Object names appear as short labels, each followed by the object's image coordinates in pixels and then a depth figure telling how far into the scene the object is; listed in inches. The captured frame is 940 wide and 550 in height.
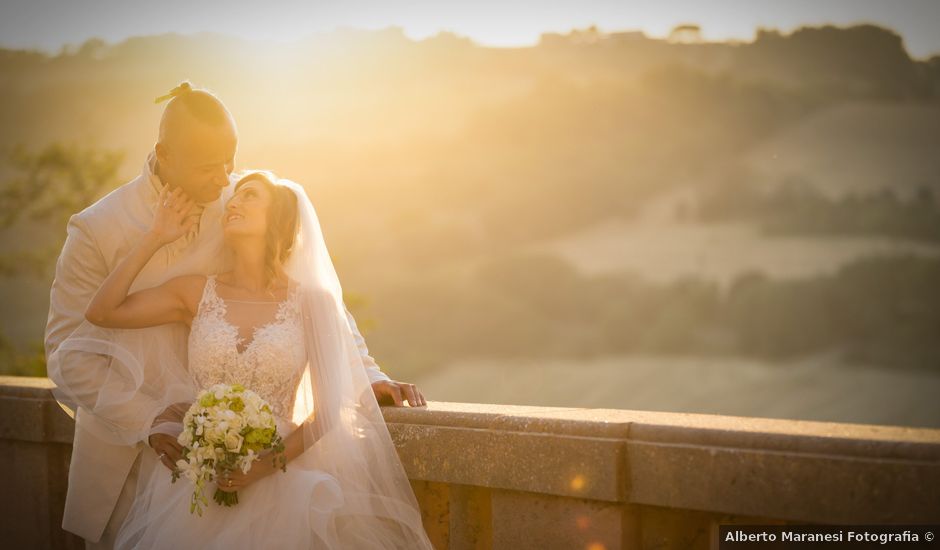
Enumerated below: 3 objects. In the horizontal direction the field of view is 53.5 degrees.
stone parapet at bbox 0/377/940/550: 110.3
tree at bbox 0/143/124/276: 898.1
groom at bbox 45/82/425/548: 150.9
